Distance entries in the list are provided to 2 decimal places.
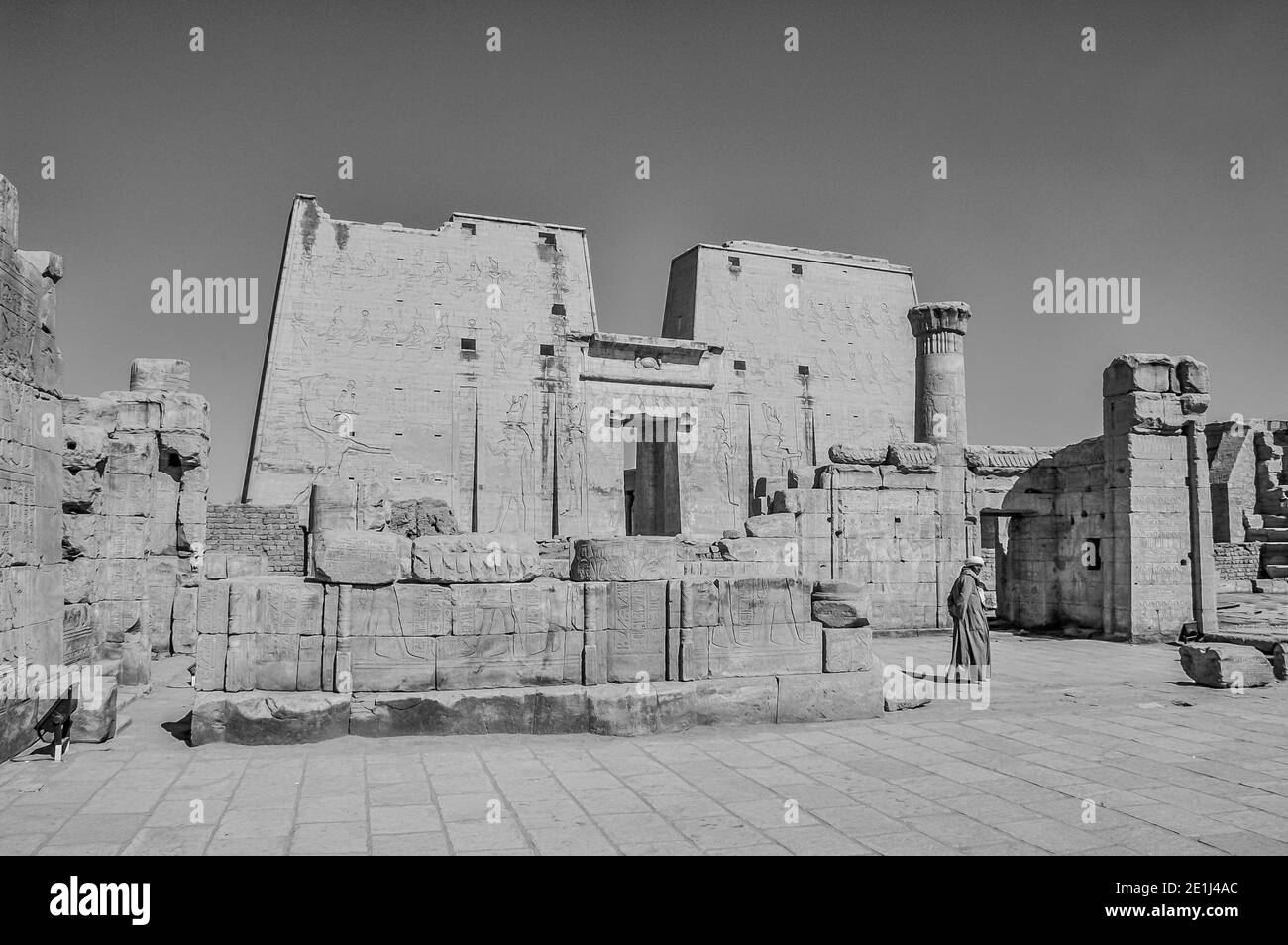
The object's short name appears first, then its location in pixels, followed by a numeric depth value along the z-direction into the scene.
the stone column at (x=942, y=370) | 18.44
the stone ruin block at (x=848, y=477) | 14.49
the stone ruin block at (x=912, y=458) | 14.88
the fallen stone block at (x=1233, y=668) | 9.34
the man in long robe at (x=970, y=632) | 9.48
